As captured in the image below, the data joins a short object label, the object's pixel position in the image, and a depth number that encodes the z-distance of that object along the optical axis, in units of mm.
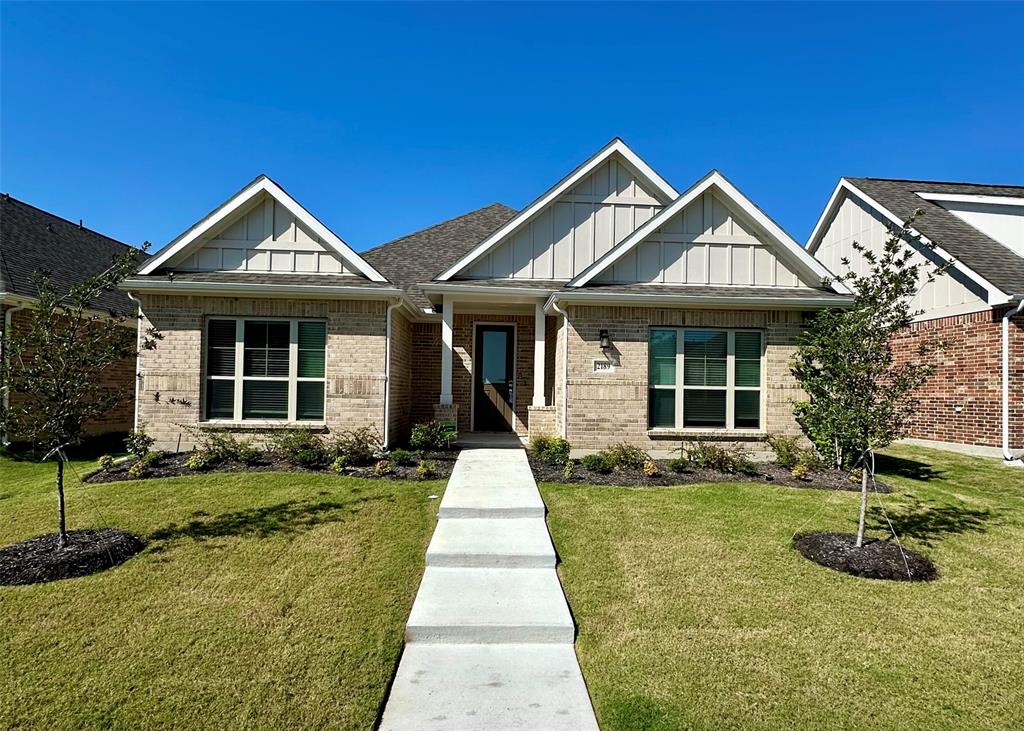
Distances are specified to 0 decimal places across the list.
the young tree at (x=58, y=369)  5254
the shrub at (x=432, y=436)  9422
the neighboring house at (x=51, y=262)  11031
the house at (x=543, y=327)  9383
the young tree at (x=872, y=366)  5340
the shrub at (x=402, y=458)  8750
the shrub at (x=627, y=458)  8758
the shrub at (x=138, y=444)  9000
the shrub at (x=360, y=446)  8914
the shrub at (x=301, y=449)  8602
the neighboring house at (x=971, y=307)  10344
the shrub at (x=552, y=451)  8961
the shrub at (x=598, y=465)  8555
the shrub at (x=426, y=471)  8044
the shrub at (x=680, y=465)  8750
